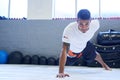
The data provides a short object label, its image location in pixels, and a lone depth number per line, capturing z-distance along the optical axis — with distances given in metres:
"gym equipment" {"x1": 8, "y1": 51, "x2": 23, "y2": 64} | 5.38
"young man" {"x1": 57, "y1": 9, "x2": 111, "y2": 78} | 2.57
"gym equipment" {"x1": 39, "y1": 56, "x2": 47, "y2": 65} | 5.32
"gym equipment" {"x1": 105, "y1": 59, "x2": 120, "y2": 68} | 4.69
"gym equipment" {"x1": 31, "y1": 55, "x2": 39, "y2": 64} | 5.36
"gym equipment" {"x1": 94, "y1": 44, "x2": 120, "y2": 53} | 4.77
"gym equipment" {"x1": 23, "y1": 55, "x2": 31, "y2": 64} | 5.41
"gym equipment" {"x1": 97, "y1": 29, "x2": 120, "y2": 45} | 4.89
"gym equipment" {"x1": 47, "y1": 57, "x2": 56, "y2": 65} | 5.30
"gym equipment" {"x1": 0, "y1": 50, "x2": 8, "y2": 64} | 5.37
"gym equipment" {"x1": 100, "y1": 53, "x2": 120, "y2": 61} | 4.73
